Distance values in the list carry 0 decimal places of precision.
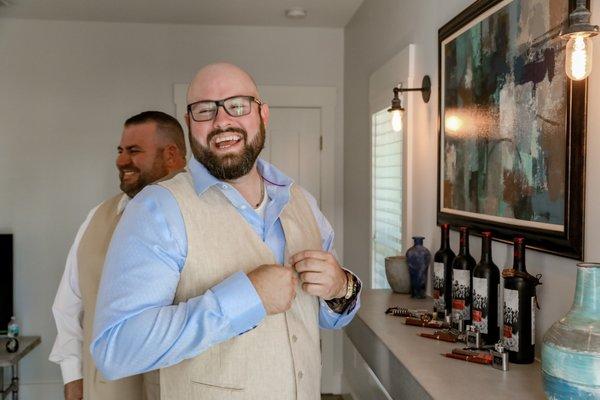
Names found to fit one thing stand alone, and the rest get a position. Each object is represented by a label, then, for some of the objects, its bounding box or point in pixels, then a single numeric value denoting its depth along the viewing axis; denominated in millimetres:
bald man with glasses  1129
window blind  2840
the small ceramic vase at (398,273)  2342
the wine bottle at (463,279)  1770
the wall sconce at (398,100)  2377
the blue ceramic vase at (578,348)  1046
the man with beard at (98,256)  1894
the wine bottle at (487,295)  1644
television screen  3830
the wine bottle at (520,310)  1449
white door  4195
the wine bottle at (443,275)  1953
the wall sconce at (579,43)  1151
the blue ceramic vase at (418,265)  2264
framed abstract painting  1391
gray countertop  1279
